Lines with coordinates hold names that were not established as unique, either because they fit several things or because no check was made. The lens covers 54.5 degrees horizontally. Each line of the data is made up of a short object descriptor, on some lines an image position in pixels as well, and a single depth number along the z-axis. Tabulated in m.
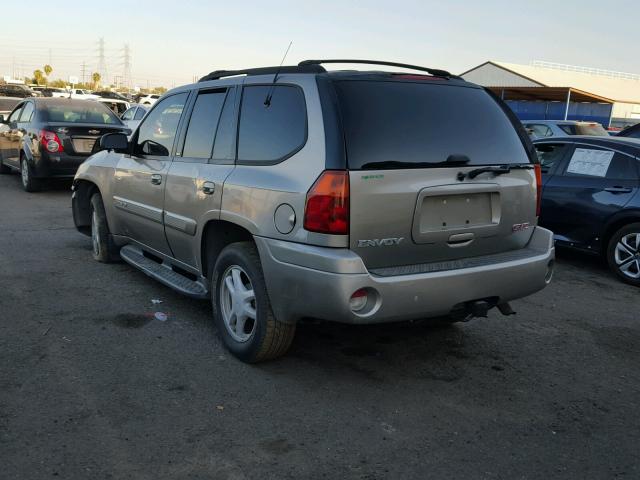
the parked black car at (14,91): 34.50
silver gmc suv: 3.35
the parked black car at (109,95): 39.97
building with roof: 40.56
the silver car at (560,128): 14.48
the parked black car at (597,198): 6.53
